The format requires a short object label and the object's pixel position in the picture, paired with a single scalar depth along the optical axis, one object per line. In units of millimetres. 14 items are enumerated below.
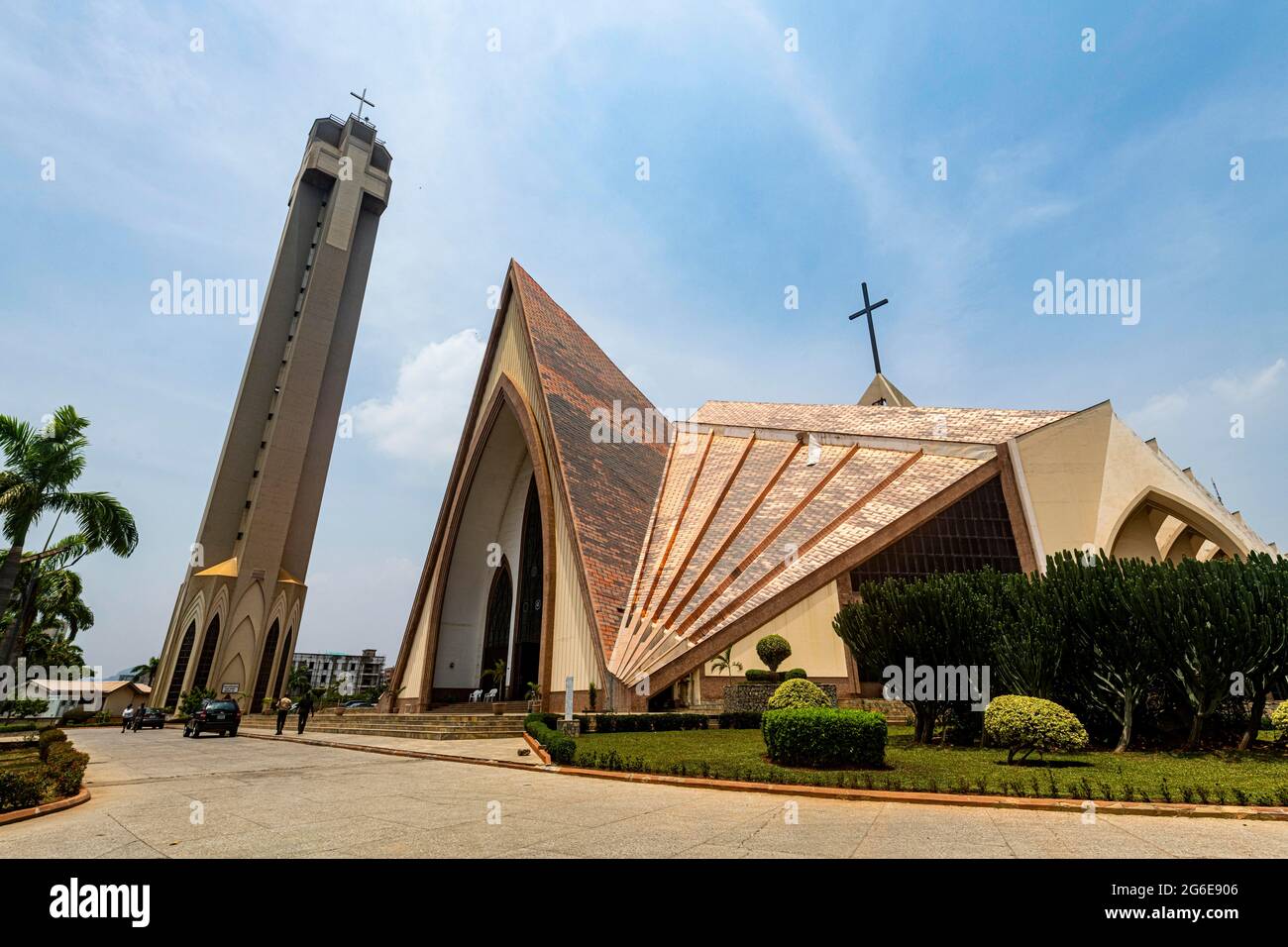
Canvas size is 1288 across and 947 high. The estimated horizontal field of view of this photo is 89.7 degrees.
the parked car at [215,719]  25406
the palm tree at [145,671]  74194
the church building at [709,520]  21047
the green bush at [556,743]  11758
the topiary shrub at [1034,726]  10859
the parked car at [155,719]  37312
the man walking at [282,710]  23734
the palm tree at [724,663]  19953
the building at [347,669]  144750
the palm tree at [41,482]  20875
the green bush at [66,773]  8984
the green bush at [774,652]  19406
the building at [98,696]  55562
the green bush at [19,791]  7754
